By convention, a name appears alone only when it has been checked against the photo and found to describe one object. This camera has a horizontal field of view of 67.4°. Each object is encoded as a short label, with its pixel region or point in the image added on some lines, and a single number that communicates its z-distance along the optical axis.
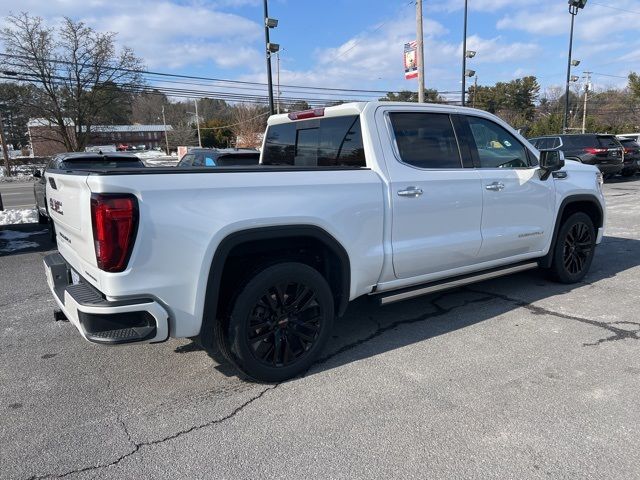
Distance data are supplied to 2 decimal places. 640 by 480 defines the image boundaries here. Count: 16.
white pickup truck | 2.77
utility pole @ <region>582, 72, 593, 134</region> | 44.14
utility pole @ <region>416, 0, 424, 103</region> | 18.42
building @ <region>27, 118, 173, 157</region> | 33.24
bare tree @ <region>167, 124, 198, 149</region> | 72.22
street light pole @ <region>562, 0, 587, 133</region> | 27.83
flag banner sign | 18.66
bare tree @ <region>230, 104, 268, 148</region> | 40.91
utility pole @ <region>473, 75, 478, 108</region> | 56.16
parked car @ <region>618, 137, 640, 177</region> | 18.59
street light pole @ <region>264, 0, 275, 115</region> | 15.31
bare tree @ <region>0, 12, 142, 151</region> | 28.83
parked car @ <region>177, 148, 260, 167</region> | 9.56
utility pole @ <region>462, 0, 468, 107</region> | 24.06
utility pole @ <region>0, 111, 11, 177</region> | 33.75
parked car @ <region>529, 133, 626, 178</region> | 16.98
